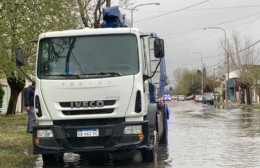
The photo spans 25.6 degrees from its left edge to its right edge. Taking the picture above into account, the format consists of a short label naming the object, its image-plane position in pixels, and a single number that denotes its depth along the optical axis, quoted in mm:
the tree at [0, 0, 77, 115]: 18562
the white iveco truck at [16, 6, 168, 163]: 11719
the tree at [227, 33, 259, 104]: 67812
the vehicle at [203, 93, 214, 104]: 84569
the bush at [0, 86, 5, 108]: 39244
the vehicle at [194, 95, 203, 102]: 104788
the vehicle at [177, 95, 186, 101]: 129750
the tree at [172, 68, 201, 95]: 149750
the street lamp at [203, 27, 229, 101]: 71500
